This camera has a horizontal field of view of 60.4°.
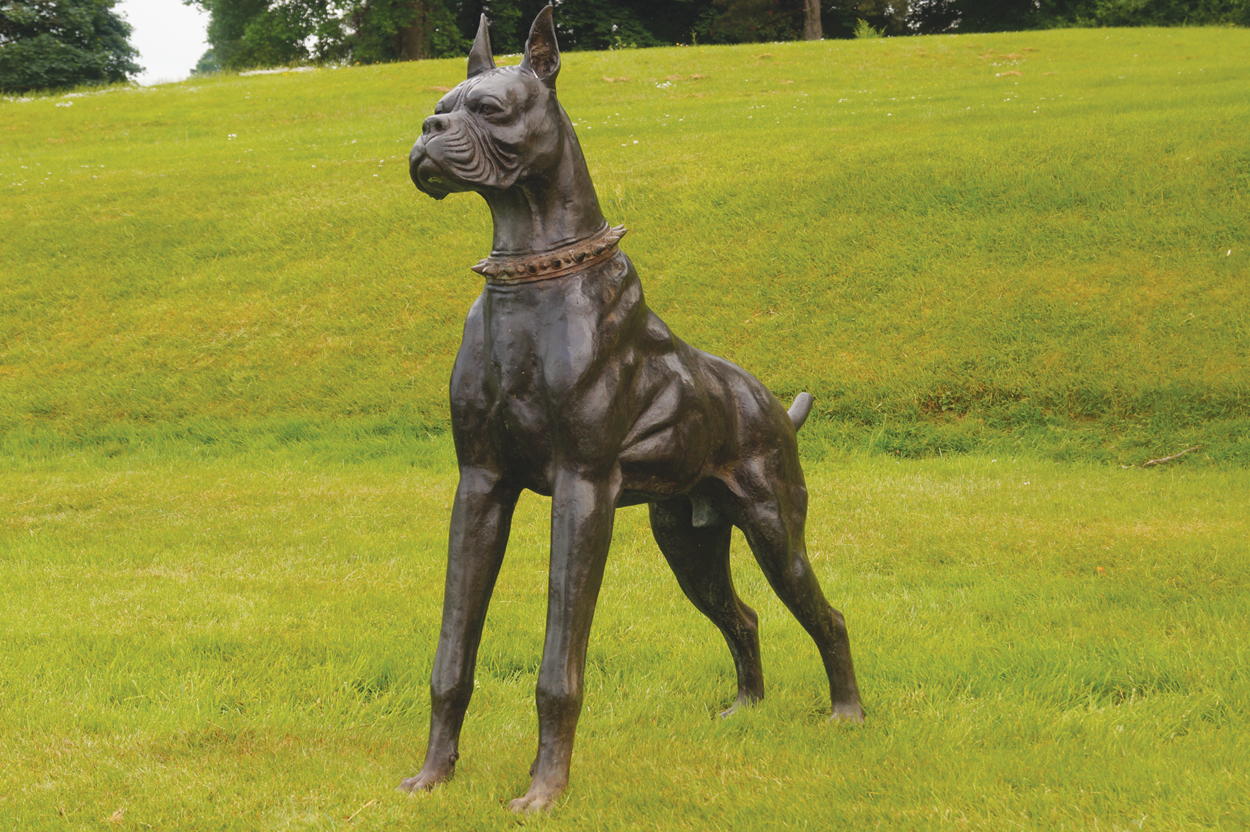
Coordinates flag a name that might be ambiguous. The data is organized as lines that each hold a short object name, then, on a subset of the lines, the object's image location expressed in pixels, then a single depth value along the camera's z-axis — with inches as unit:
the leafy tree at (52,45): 1541.6
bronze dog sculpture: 147.9
